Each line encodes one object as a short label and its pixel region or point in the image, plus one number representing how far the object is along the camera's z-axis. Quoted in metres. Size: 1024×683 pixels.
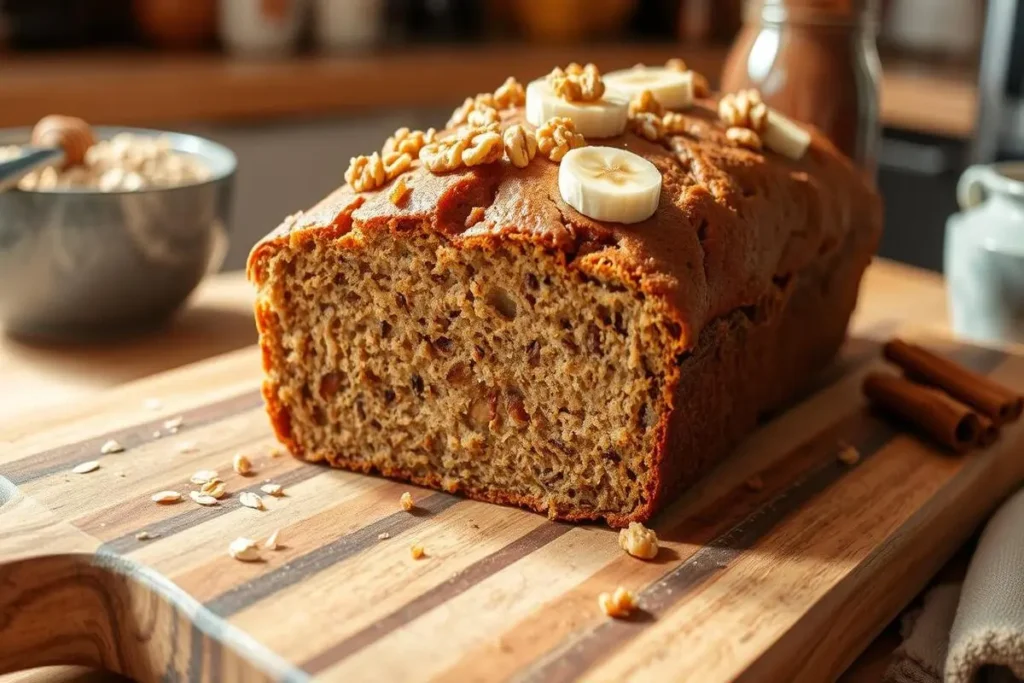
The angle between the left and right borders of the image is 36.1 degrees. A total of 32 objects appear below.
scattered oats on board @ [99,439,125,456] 0.48
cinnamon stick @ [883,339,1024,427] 0.52
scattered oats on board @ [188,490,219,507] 0.45
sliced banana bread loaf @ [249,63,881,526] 0.44
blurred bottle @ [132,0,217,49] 0.96
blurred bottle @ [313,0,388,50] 1.02
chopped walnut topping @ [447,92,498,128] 0.52
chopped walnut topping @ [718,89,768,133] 0.53
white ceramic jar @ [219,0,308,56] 0.97
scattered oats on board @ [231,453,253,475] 0.48
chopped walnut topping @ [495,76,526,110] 0.53
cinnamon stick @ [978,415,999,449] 0.51
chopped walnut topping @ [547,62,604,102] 0.49
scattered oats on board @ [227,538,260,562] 0.42
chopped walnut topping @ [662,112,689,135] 0.51
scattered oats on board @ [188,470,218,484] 0.46
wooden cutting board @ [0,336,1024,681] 0.39
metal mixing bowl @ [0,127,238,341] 0.54
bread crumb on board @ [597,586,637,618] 0.40
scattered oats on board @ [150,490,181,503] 0.45
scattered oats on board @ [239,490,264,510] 0.45
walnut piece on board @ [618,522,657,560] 0.43
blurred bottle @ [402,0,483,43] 1.12
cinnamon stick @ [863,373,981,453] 0.51
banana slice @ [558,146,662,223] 0.45
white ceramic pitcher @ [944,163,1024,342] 0.58
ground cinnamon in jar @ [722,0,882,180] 0.62
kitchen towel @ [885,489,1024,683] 0.40
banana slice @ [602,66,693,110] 0.54
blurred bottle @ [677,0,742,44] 1.20
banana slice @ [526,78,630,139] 0.48
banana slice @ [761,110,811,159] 0.54
